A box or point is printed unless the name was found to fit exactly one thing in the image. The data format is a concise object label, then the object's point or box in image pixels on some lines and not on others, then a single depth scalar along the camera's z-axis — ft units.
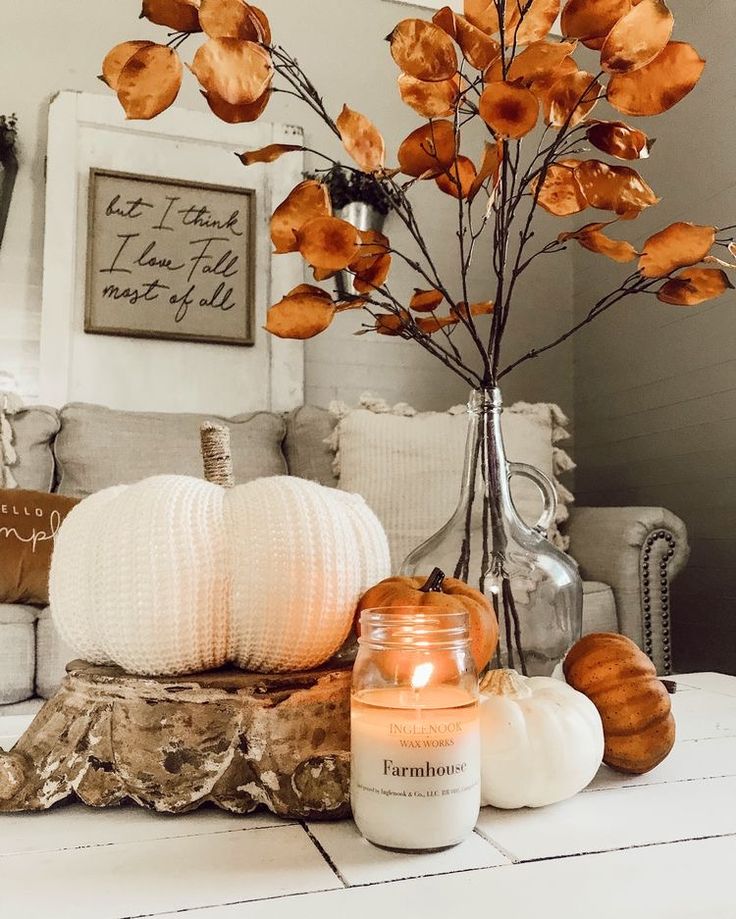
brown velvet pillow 5.22
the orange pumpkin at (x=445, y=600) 1.80
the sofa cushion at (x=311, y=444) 7.11
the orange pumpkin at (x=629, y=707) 2.00
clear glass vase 2.23
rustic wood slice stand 1.76
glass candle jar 1.54
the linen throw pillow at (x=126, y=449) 6.53
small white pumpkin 1.77
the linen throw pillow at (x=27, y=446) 6.38
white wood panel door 7.97
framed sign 8.14
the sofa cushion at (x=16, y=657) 4.71
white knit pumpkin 1.79
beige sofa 5.96
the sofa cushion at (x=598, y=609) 5.84
